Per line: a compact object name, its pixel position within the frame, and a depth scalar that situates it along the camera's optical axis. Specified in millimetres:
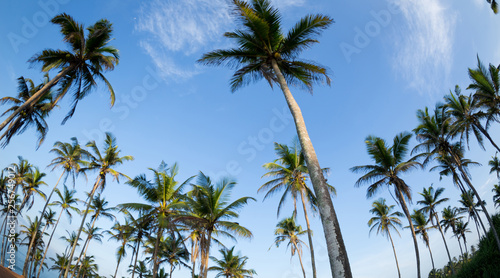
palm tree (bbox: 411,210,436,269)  33000
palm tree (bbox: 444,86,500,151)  17297
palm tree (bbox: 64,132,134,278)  21156
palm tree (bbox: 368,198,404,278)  29938
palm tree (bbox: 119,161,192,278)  15844
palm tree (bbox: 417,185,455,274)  29078
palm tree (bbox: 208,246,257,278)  30297
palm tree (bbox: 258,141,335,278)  18578
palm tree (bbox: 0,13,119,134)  12133
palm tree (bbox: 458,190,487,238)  33438
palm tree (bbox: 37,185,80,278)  28381
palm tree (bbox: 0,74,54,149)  15477
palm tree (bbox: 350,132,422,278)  17172
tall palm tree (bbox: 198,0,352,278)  8648
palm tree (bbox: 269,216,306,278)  29031
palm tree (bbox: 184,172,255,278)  15686
